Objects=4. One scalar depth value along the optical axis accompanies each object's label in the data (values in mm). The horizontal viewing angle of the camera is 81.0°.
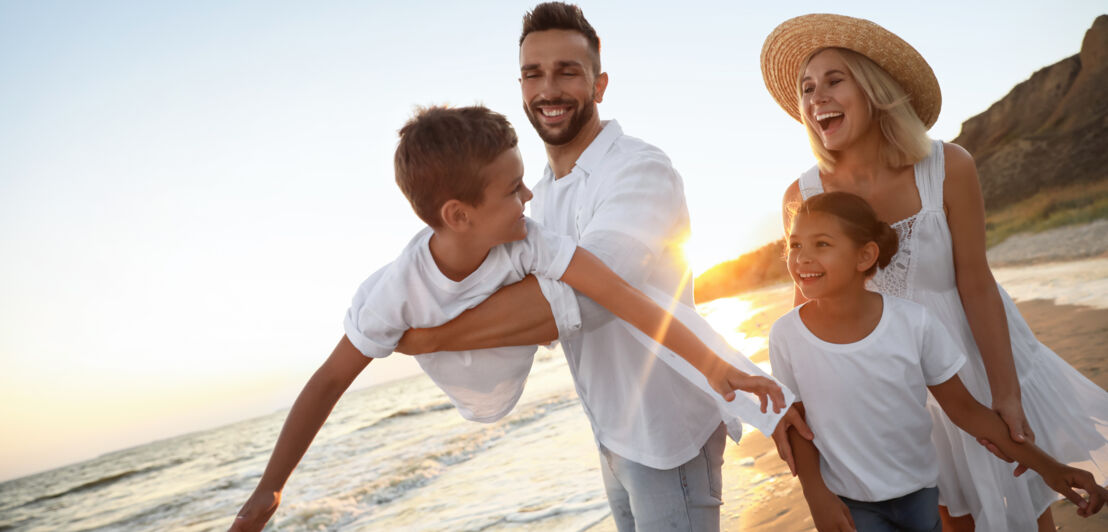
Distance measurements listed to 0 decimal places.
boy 1721
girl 2055
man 1768
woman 2316
